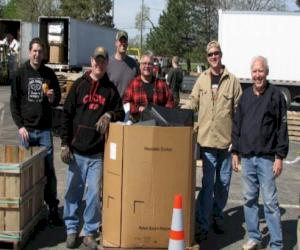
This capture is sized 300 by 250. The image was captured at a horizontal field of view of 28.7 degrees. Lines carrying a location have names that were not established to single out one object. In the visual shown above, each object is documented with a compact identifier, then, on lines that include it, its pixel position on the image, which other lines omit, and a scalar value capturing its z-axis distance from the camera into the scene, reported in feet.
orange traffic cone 15.02
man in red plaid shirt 18.92
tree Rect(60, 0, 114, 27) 213.25
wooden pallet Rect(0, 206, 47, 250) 17.84
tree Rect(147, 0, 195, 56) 209.97
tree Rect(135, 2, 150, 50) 281.33
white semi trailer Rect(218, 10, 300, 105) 64.90
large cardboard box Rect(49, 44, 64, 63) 85.10
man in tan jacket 19.47
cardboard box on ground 16.99
